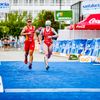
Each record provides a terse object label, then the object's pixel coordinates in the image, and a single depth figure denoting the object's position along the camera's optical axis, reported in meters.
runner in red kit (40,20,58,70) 18.72
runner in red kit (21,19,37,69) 18.80
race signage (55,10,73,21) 42.23
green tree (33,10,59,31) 86.31
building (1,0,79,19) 124.69
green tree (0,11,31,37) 91.81
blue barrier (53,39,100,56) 27.69
